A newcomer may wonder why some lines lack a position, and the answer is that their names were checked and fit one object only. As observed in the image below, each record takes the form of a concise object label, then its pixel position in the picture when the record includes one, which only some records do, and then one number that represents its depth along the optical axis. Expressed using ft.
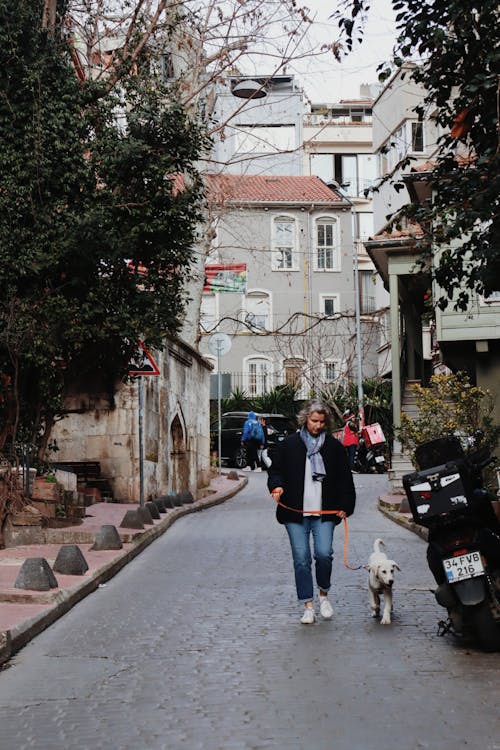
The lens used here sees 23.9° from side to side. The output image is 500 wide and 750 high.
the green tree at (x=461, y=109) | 32.32
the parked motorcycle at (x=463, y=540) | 26.40
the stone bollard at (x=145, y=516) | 56.54
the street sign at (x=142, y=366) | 58.80
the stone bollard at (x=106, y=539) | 47.70
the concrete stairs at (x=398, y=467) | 86.69
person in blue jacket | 123.26
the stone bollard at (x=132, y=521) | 55.67
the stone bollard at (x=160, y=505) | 68.01
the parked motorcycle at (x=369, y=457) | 118.48
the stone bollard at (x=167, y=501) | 72.26
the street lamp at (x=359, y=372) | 144.87
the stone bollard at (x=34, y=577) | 34.68
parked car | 131.54
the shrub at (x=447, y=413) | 66.95
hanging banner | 114.84
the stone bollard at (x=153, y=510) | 63.37
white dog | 31.14
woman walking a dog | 32.50
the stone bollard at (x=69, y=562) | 39.40
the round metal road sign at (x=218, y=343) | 103.63
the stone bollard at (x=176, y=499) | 76.13
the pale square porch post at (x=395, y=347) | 94.58
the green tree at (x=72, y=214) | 52.54
